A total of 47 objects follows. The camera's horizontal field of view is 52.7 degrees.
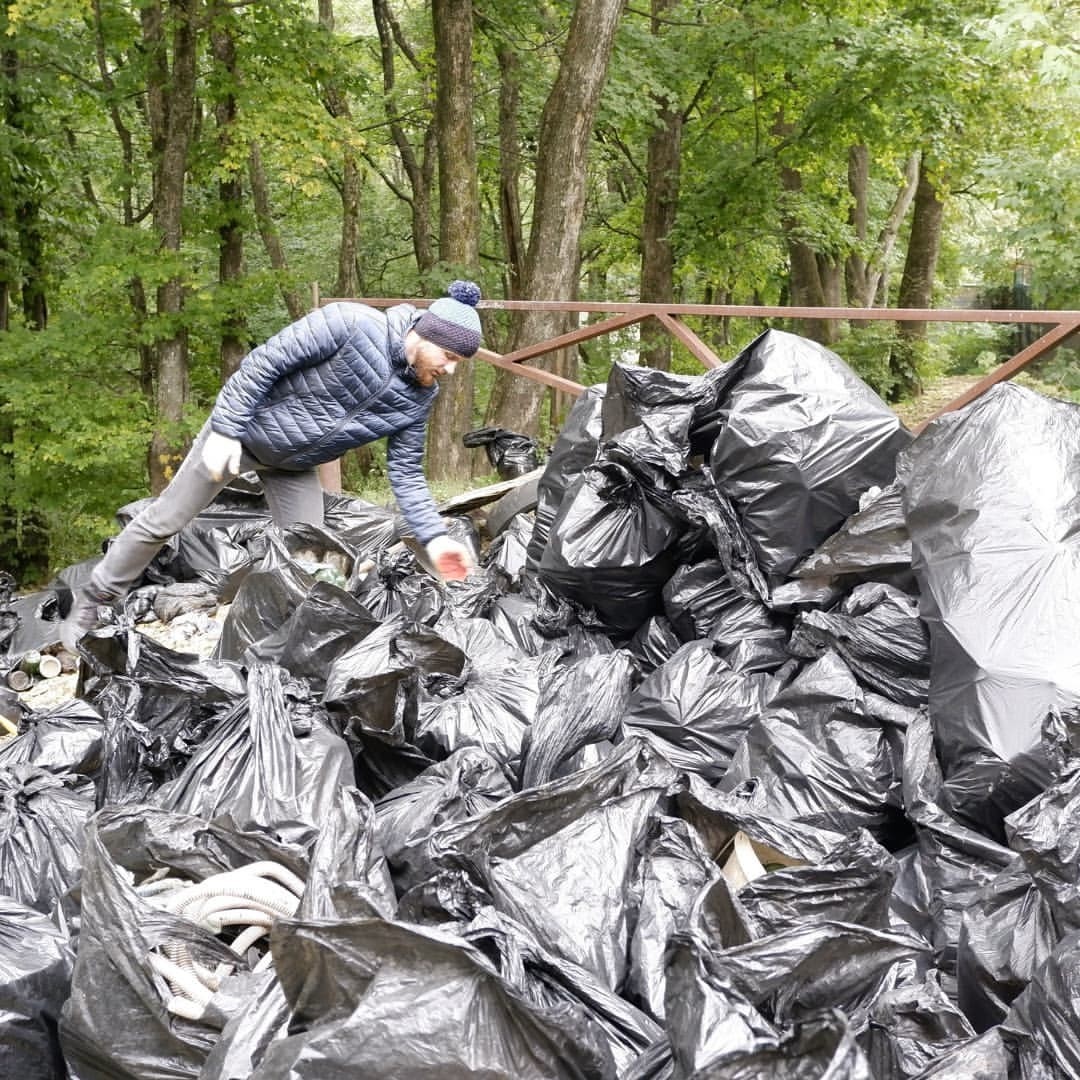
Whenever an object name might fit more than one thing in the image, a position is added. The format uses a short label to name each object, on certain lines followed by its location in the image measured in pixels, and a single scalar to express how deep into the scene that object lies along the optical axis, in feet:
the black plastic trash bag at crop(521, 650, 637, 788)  8.98
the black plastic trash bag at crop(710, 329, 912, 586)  9.97
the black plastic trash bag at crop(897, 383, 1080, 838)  6.75
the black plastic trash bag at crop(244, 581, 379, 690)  10.16
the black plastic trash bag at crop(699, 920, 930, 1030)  4.84
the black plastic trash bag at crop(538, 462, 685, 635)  10.79
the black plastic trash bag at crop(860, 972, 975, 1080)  4.98
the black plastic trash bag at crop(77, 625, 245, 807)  8.47
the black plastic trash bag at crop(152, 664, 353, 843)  7.32
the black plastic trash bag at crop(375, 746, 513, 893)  6.97
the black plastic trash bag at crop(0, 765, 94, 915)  7.39
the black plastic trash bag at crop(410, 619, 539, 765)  9.25
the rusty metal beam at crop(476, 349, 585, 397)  18.25
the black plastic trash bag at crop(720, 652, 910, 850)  7.88
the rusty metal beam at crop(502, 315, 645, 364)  17.24
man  11.09
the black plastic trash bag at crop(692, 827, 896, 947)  5.92
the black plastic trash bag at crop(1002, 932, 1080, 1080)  4.55
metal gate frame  12.97
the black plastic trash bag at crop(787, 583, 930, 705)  8.44
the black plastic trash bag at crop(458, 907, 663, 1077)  5.06
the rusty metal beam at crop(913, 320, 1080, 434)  12.73
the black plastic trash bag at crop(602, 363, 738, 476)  10.57
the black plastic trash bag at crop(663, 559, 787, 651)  10.04
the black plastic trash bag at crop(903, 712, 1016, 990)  6.72
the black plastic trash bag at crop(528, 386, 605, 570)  13.37
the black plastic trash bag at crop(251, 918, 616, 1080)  4.43
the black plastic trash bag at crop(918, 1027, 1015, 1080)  4.64
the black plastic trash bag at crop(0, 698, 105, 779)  9.23
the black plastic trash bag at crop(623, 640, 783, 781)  9.12
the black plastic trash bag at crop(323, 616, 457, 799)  8.75
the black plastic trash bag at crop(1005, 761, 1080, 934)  5.42
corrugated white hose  5.84
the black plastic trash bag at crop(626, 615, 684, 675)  10.82
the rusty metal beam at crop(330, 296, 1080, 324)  13.03
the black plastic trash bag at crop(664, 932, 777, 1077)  4.24
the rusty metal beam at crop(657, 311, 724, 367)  15.79
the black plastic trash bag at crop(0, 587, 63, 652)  15.02
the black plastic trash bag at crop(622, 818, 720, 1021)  5.76
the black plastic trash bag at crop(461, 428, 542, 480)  19.30
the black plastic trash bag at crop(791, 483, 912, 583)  9.25
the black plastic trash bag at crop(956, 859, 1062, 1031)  5.53
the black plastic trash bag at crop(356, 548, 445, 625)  12.03
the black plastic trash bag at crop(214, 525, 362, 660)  11.55
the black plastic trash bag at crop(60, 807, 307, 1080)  5.55
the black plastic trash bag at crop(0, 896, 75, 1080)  5.79
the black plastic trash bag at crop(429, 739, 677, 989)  5.90
